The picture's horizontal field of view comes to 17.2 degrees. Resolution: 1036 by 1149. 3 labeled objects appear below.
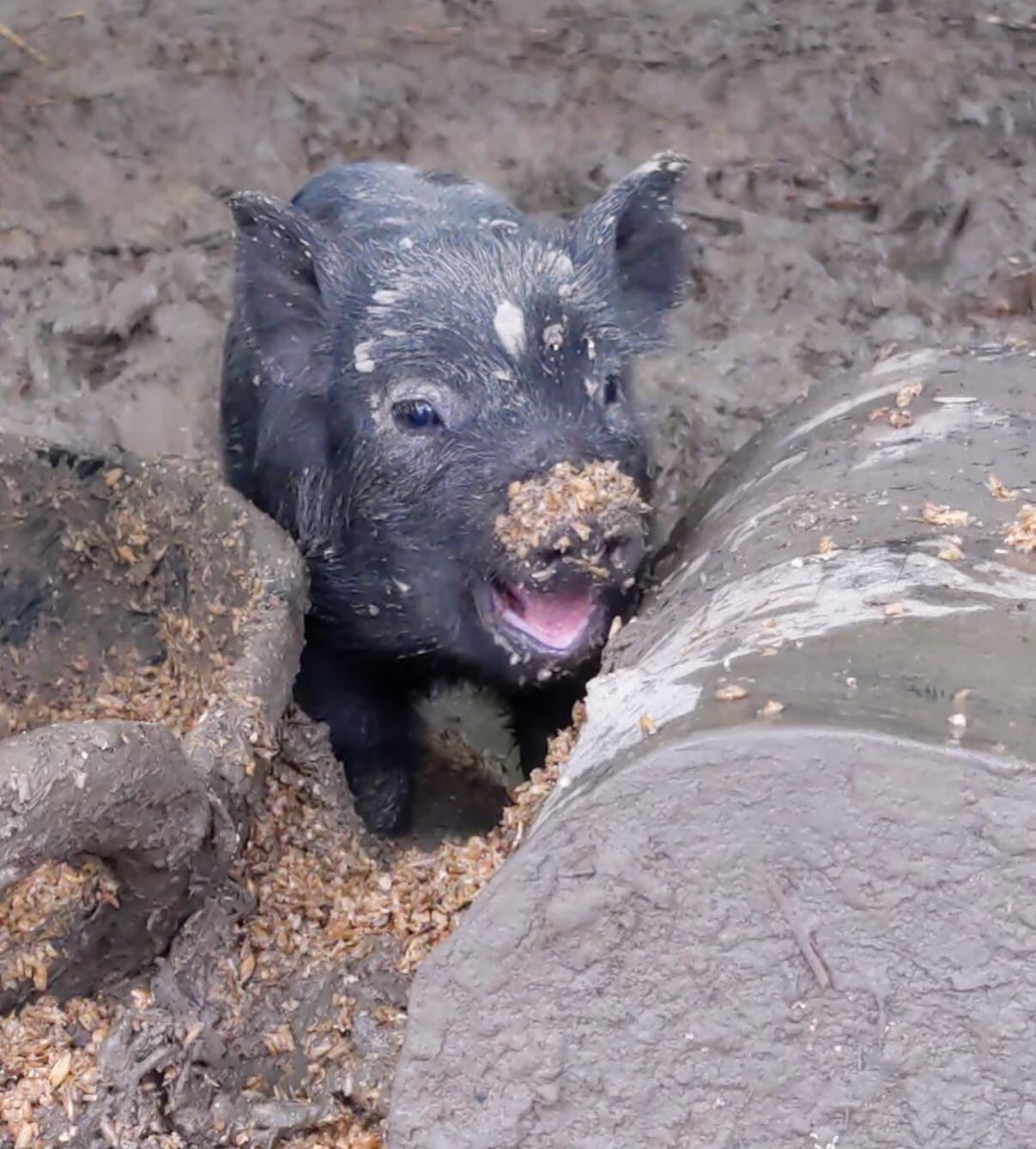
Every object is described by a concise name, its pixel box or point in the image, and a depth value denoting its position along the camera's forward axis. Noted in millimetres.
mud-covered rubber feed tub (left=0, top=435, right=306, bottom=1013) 986
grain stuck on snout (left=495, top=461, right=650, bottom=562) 1139
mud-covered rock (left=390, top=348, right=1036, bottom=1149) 915
